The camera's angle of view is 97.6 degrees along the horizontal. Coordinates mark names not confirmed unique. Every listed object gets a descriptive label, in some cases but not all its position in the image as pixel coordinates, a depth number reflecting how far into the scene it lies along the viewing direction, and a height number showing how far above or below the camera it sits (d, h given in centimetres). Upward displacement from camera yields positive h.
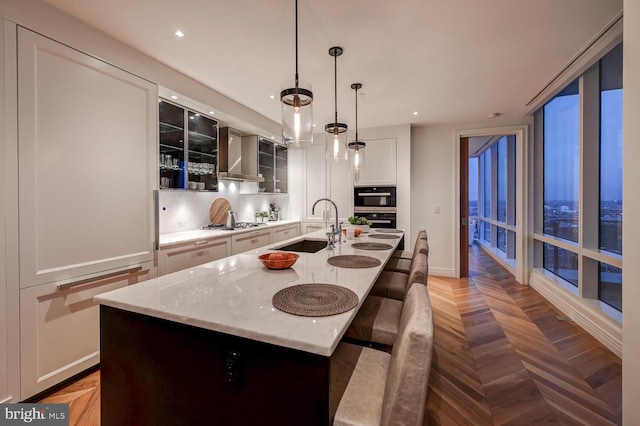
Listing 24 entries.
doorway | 434 +32
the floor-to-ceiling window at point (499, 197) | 525 +30
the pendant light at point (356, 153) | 306 +63
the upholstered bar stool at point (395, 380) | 84 -60
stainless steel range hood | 382 +78
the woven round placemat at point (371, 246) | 236 -31
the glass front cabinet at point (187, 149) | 288 +71
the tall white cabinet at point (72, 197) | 174 +10
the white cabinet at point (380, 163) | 474 +82
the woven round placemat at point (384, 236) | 293 -28
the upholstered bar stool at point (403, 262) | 217 -55
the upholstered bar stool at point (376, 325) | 157 -66
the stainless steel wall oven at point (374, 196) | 471 +25
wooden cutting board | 411 +0
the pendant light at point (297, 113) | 172 +63
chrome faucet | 234 -21
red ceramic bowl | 166 -30
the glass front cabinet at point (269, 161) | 447 +87
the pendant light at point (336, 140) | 260 +67
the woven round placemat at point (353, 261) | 178 -34
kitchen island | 89 -52
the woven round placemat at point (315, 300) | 105 -37
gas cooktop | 378 -22
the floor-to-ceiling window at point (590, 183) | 258 +29
